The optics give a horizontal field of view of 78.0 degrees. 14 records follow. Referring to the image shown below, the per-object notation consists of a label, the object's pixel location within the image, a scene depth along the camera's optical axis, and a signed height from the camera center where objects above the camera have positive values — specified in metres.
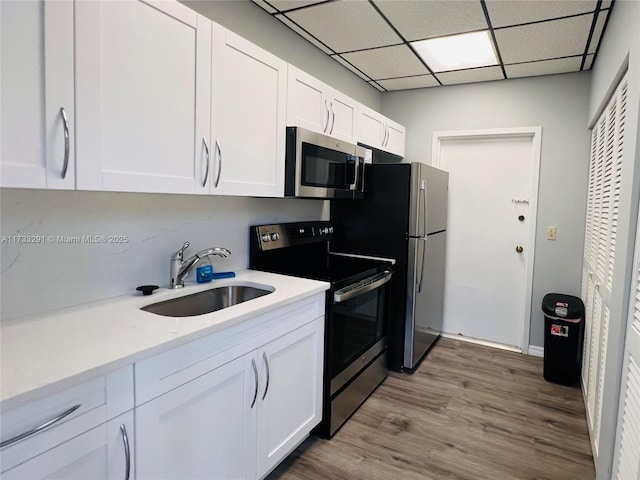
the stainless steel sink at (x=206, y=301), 1.75 -0.43
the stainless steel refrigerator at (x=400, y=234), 2.92 -0.12
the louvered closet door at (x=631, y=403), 1.21 -0.58
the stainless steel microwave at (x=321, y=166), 2.15 +0.30
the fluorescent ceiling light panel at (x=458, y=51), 2.66 +1.23
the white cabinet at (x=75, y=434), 0.87 -0.55
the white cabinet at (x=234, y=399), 1.21 -0.70
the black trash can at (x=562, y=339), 2.87 -0.84
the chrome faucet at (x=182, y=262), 1.85 -0.24
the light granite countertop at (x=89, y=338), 0.93 -0.39
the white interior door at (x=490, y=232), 3.54 -0.10
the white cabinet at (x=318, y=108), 2.18 +0.67
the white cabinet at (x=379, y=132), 2.99 +0.72
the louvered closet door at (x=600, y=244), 1.85 -0.10
